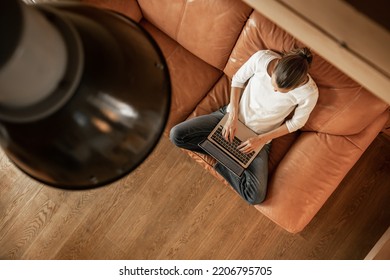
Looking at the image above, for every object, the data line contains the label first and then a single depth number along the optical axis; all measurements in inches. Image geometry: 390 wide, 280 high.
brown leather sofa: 74.0
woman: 70.1
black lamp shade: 18.8
